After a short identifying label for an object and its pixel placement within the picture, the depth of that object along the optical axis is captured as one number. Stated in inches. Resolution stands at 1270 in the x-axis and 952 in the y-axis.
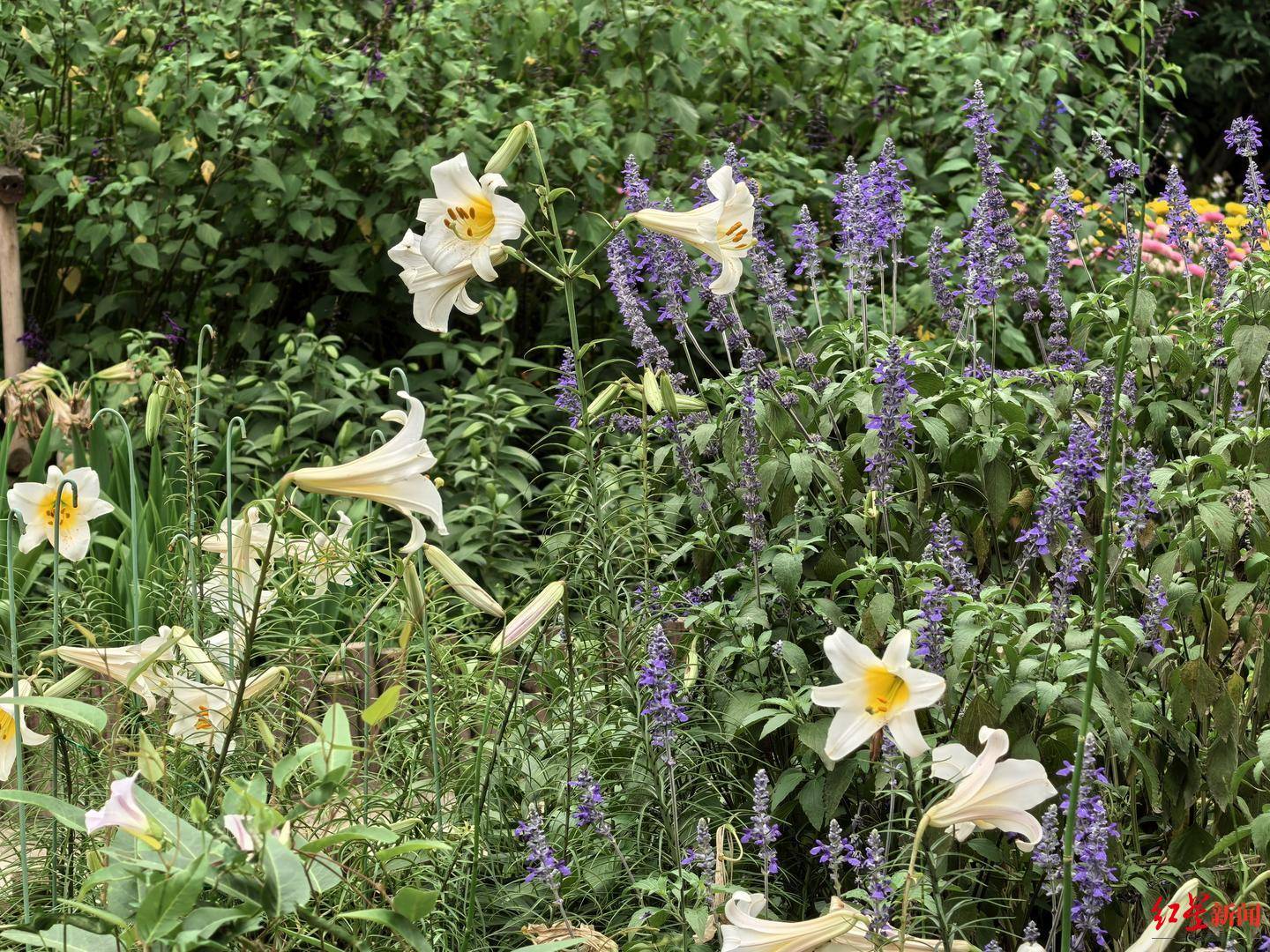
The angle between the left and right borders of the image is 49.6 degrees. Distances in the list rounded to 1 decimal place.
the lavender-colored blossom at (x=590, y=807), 82.4
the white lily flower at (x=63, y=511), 88.6
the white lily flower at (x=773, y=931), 63.9
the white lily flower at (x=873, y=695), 61.9
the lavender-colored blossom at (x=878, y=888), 64.6
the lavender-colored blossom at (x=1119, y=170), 107.3
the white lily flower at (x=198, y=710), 85.2
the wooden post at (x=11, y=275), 167.0
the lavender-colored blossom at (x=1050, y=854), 70.2
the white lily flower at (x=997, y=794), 62.4
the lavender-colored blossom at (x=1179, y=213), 118.5
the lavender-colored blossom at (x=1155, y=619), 85.6
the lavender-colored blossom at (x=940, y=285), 112.9
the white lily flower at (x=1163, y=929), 64.6
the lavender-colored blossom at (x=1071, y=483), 81.1
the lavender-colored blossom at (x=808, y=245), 117.0
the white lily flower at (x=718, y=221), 80.4
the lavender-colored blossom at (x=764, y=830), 72.1
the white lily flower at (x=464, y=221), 76.5
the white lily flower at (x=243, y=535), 79.9
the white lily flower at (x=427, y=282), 80.0
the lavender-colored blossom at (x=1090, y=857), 69.3
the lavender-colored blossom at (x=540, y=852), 74.3
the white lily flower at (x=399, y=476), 63.1
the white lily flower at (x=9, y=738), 84.0
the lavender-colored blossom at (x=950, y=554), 81.8
